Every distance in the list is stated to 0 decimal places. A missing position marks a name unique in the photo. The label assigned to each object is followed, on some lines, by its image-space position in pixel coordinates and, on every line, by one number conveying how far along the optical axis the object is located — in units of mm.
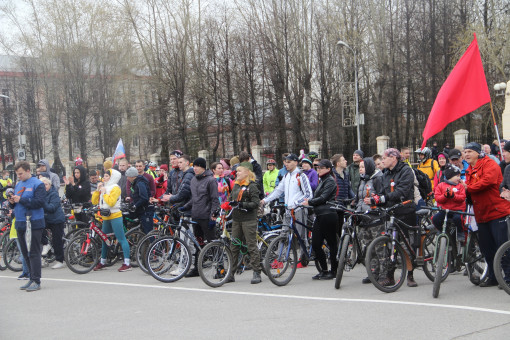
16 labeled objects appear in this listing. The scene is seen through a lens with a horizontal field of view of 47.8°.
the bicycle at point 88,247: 10680
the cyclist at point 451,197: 7980
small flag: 15423
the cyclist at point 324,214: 9031
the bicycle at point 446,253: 7383
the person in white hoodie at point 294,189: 9609
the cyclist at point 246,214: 8852
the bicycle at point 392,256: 7812
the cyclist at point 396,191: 7973
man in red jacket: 7504
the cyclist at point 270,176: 14164
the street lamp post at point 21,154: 38366
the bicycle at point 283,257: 8633
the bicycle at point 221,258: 8773
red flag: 8688
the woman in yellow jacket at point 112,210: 10656
